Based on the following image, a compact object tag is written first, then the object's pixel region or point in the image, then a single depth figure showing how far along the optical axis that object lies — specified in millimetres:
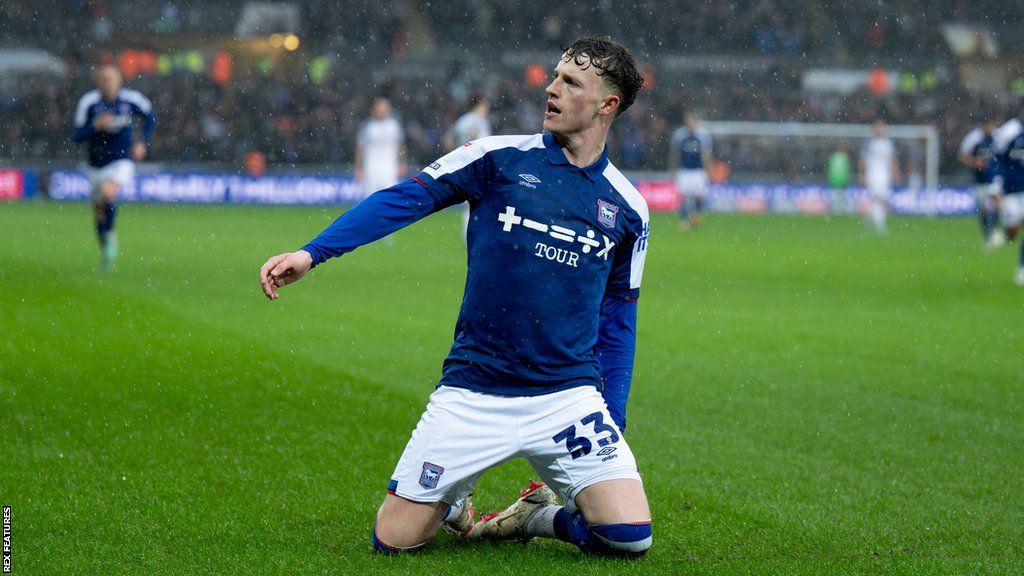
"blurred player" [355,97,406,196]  21594
